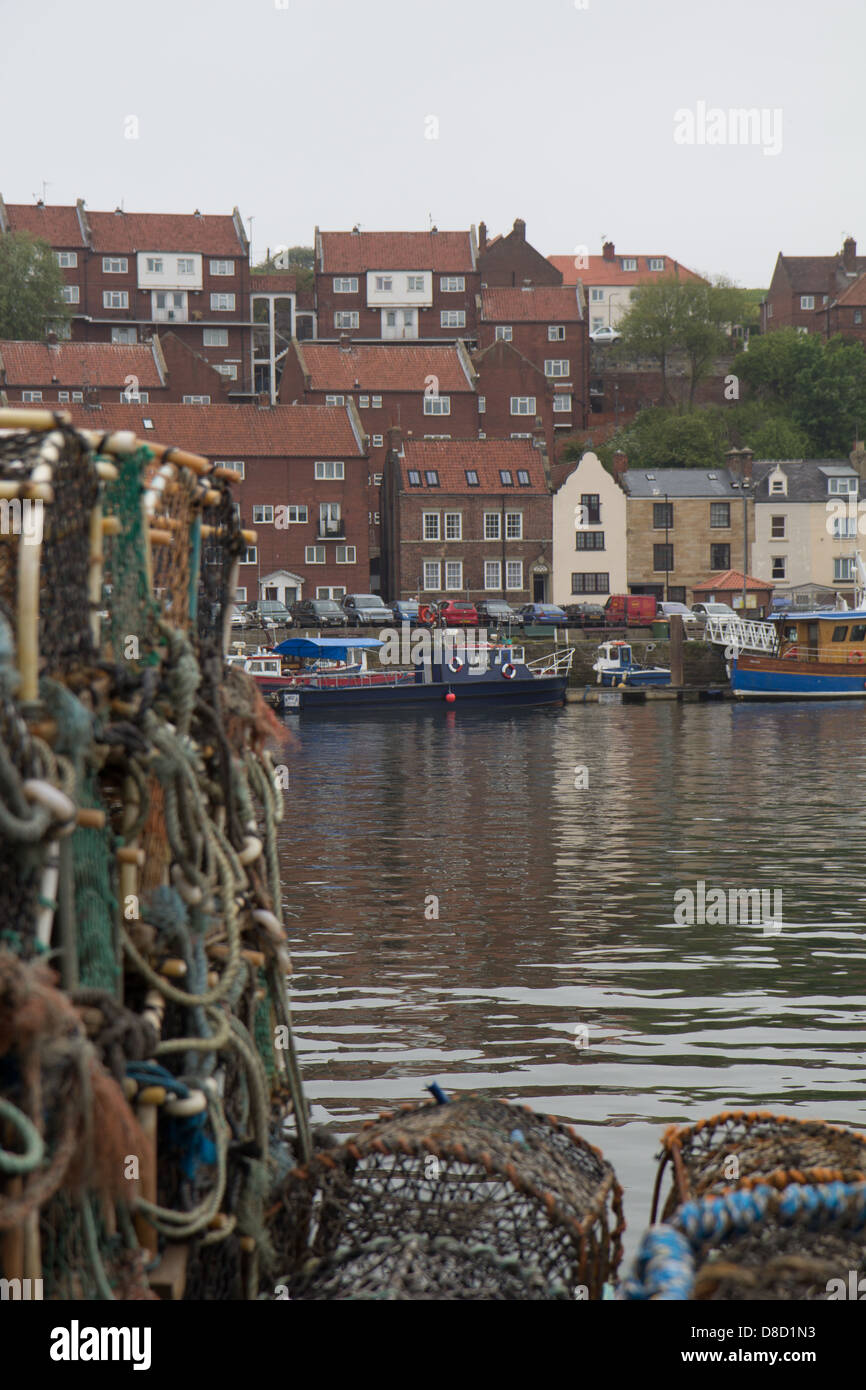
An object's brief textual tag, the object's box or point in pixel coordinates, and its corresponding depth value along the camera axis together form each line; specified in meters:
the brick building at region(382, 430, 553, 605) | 77.75
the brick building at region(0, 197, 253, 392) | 94.94
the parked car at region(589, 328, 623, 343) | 112.25
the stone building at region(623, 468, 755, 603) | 80.19
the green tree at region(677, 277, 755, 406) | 102.75
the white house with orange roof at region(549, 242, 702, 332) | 125.12
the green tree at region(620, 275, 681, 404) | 103.00
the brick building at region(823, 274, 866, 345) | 110.56
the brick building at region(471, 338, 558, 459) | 90.06
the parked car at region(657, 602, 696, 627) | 69.12
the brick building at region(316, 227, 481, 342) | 97.31
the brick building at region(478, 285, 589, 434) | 98.44
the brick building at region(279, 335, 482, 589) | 85.75
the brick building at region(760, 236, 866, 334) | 116.88
